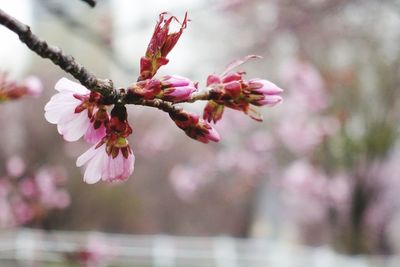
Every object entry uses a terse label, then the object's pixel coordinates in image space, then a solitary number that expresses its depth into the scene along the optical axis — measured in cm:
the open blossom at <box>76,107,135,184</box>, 49
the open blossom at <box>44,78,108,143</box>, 48
